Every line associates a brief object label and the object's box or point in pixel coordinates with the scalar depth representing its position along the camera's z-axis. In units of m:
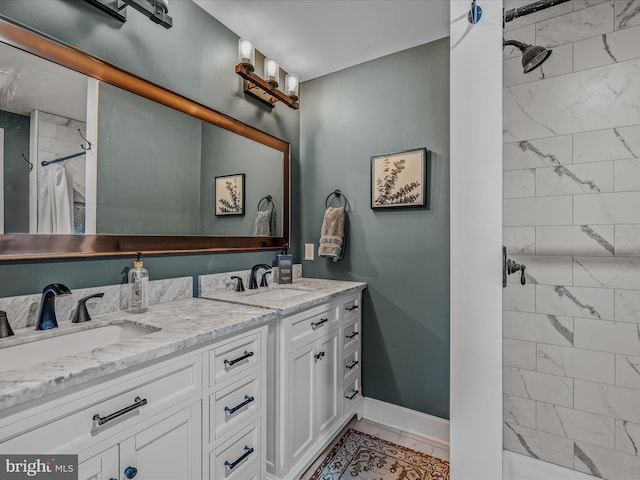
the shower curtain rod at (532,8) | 1.08
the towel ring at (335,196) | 2.31
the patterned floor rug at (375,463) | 1.62
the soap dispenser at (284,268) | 2.12
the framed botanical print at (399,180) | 2.00
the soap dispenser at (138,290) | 1.33
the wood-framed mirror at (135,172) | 1.13
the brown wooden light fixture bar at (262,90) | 1.87
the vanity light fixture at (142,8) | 1.29
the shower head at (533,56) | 1.11
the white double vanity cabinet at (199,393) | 0.73
